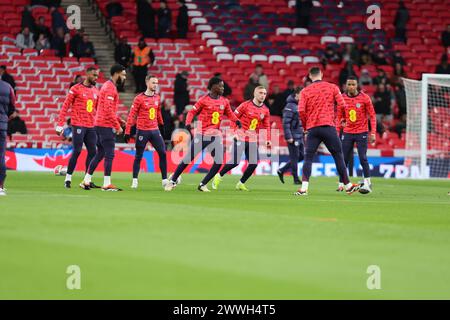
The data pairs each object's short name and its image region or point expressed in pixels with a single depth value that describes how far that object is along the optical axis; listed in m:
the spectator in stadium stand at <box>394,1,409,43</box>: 39.50
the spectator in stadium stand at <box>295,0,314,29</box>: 39.16
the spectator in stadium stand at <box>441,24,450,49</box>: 39.38
